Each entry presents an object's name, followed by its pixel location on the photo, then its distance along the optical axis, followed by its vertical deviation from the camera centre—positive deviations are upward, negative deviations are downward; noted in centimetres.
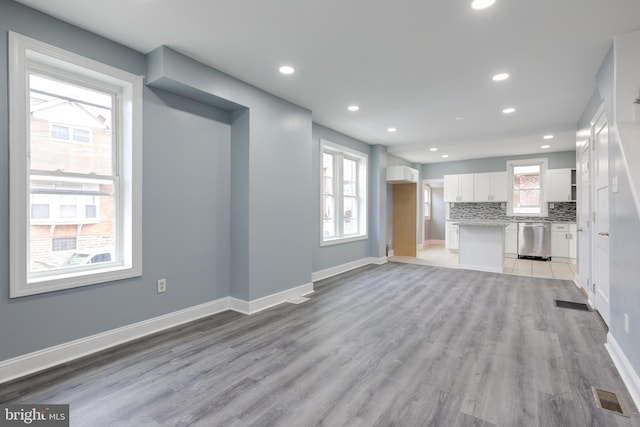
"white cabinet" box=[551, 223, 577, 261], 721 -69
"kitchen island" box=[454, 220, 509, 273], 604 -70
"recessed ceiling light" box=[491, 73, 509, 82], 338 +150
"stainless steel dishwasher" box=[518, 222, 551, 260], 745 -69
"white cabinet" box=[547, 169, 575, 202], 725 +62
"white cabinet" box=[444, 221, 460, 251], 873 -73
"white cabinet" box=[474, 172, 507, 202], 813 +66
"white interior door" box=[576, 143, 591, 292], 411 -8
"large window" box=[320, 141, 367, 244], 579 +36
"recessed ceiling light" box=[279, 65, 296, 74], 326 +153
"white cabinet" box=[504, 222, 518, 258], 784 -73
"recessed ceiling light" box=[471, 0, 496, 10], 218 +149
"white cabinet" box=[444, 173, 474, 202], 852 +66
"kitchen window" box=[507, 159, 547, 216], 786 +65
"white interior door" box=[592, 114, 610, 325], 306 -8
